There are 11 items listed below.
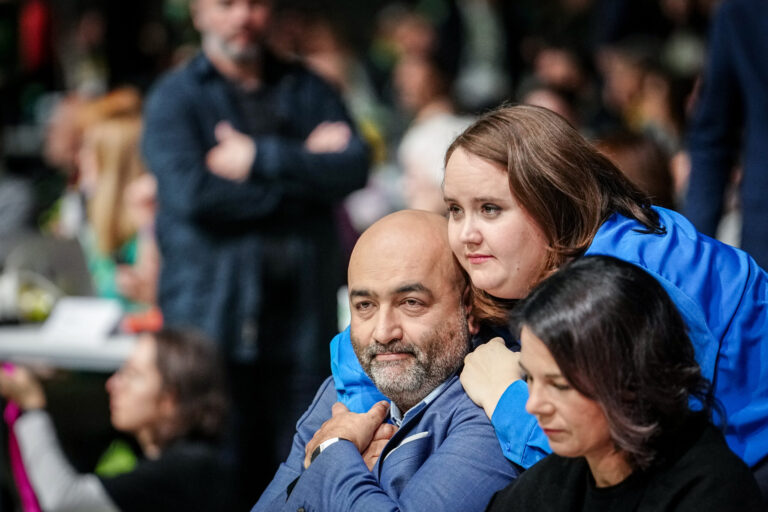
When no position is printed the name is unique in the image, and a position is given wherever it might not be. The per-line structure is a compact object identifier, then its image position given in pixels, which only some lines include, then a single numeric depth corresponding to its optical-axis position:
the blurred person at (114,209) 10.52
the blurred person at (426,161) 9.53
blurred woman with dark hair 7.60
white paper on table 8.90
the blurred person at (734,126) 6.30
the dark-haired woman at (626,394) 3.27
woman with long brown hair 3.93
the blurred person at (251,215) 8.05
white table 8.67
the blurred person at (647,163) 7.30
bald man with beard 4.09
